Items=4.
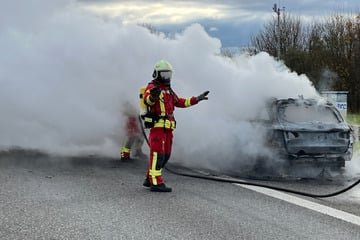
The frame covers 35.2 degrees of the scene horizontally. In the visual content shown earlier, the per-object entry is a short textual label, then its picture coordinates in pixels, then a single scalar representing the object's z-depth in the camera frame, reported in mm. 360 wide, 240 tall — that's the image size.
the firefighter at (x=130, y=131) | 10133
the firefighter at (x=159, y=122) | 7695
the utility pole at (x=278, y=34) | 37541
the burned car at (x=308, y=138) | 8508
